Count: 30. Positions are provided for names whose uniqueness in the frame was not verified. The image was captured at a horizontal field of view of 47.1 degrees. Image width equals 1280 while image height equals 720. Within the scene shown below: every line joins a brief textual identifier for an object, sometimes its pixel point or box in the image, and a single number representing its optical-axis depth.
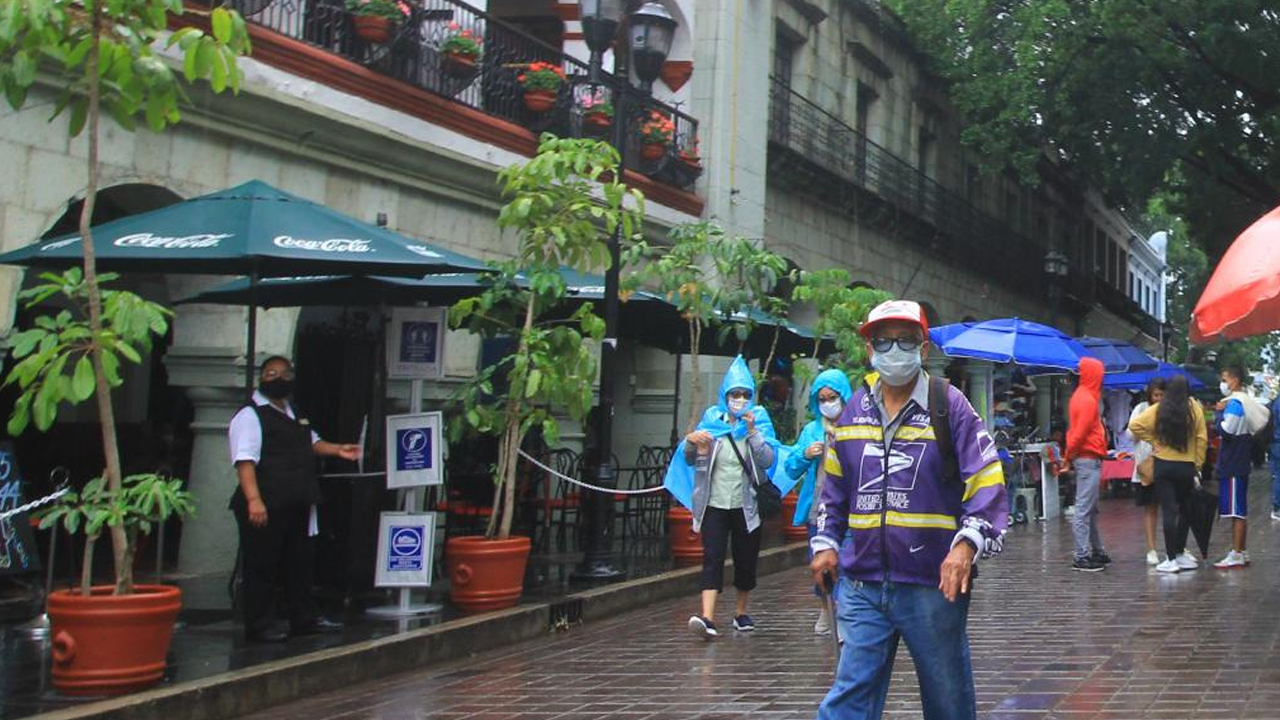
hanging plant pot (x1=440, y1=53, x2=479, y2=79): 14.45
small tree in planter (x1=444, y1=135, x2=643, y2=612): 10.28
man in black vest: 8.55
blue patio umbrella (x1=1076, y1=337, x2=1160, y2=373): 26.17
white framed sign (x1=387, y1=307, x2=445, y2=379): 10.35
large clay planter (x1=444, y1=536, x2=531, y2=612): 10.23
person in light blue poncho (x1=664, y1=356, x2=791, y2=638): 10.01
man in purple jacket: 5.02
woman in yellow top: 13.23
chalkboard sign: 9.04
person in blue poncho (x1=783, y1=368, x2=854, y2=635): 9.18
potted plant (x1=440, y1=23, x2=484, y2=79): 14.40
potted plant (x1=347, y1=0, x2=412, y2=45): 13.33
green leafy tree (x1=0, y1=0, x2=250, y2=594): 6.85
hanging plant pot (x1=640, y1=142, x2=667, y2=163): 18.42
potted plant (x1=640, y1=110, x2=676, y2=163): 18.42
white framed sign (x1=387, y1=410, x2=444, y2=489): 9.80
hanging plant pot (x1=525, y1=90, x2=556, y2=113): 16.08
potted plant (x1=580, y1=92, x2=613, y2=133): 16.92
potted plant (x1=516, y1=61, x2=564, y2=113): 16.08
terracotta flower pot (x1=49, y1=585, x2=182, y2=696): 7.10
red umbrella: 8.01
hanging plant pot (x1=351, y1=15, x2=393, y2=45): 13.34
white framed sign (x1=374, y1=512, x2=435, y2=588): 9.77
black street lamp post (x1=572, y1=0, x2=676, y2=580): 12.05
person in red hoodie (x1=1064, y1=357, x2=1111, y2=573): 13.62
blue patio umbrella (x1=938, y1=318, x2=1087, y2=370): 19.23
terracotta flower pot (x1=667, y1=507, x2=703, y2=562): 13.67
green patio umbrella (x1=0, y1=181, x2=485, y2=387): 8.51
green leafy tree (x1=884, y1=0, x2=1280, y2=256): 26.12
